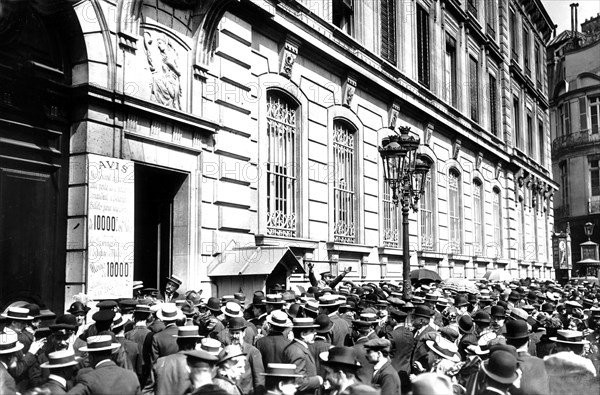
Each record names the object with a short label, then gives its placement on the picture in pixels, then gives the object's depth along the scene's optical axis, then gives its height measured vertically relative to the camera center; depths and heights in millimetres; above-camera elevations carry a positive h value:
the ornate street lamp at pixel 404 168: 12688 +1687
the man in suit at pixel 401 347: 8820 -1197
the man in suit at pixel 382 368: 6234 -1073
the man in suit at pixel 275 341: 7445 -941
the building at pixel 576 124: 49562 +9953
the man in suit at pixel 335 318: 8938 -861
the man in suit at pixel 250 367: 6811 -1118
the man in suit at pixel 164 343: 7418 -946
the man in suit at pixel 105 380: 5398 -994
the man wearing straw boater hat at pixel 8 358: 5680 -943
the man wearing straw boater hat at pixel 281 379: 5145 -946
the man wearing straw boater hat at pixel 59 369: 5297 -894
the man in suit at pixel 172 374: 6285 -1094
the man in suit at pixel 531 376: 5895 -1090
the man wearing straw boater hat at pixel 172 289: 12288 -582
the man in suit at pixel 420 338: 7617 -1034
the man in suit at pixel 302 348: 7038 -983
